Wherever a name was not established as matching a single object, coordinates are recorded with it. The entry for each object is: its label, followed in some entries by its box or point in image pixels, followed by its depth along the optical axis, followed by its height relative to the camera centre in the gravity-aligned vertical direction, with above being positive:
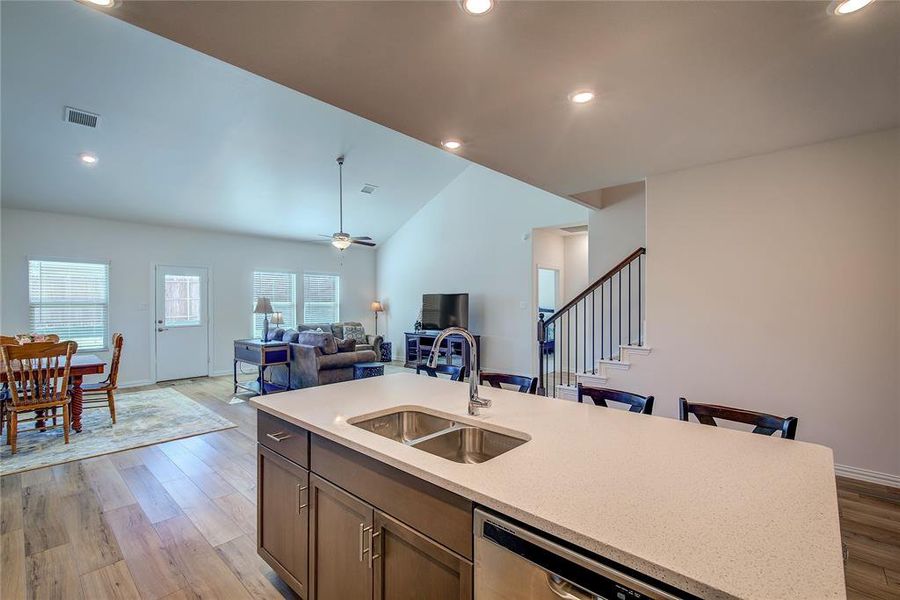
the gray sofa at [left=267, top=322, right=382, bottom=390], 5.25 -0.88
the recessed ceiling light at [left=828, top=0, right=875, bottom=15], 1.55 +1.14
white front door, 6.75 -0.42
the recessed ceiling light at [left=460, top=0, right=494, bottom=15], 1.52 +1.12
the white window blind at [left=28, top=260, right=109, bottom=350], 5.67 -0.02
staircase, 3.93 -0.38
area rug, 3.51 -1.37
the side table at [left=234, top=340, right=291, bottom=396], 5.49 -0.80
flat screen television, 7.47 -0.22
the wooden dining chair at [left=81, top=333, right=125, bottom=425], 4.32 -0.95
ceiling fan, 5.82 +0.87
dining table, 4.04 -0.84
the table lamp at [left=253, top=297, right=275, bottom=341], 6.29 -0.13
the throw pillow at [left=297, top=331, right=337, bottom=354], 5.33 -0.56
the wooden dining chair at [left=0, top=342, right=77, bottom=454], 3.48 -0.73
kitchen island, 0.78 -0.51
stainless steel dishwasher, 0.81 -0.60
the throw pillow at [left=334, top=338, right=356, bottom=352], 5.74 -0.66
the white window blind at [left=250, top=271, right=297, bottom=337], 7.95 +0.14
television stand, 7.28 -0.93
